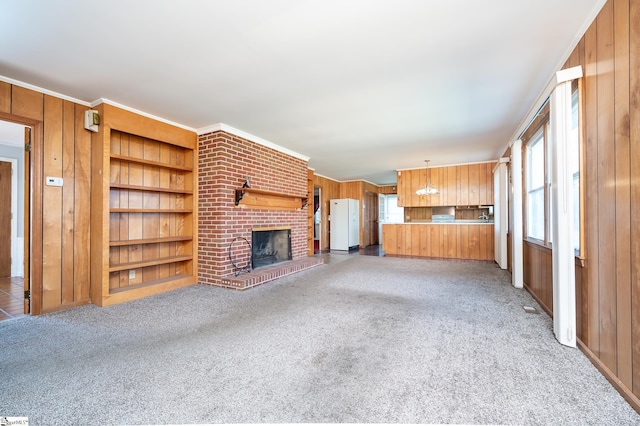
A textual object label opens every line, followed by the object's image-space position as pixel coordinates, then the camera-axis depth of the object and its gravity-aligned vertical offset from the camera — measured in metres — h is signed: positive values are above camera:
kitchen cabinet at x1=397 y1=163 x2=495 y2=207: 6.64 +0.76
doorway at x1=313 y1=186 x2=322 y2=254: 8.61 -0.20
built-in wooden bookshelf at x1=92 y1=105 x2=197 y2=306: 3.13 +0.11
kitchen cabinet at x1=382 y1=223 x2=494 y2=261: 6.39 -0.65
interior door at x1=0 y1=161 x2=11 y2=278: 4.43 +0.04
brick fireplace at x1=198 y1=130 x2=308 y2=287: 3.96 +0.16
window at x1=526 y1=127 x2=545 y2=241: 3.43 +0.37
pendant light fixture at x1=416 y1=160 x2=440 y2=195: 7.06 +0.63
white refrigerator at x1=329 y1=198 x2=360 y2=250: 8.34 -0.28
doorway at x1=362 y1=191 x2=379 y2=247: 9.66 -0.12
